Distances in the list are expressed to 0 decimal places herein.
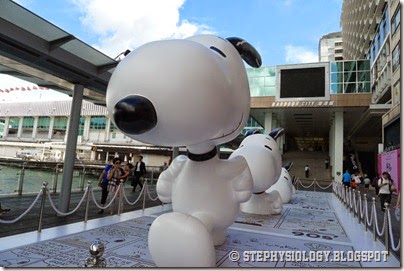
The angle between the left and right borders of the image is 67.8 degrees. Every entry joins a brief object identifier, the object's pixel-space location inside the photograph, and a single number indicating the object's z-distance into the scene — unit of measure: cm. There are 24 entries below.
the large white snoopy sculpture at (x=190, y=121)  234
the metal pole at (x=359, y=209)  684
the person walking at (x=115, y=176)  720
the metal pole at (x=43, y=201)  494
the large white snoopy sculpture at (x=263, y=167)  591
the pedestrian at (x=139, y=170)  1132
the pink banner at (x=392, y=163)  1544
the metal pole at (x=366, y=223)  602
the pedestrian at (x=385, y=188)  808
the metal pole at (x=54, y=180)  1017
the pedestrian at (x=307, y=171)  2488
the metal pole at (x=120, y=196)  686
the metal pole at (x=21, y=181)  888
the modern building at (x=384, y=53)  1803
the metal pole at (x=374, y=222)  525
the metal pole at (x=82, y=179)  1144
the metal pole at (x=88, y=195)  576
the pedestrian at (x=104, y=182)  729
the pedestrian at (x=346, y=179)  1593
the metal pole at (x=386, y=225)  455
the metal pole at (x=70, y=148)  654
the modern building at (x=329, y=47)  7938
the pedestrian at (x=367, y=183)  1969
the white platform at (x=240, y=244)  378
